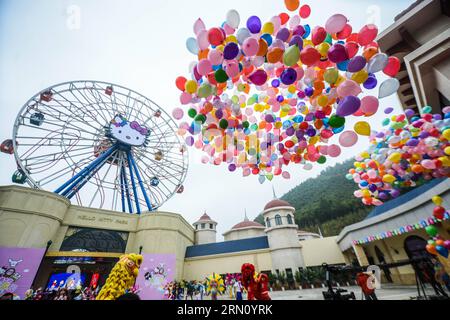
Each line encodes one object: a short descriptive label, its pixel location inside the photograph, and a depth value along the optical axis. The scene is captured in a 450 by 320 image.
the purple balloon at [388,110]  6.89
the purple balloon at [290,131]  4.88
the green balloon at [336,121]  4.06
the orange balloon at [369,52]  3.74
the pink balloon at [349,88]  3.66
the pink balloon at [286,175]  5.84
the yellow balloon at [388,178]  6.62
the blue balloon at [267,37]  3.99
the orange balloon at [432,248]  7.09
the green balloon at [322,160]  5.30
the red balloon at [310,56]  3.66
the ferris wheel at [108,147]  15.21
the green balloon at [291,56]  3.61
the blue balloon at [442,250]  6.73
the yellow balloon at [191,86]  4.29
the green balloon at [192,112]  4.86
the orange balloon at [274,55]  3.77
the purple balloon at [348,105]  3.63
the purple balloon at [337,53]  3.57
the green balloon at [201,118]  4.62
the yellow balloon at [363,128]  4.15
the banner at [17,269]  11.75
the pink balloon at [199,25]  4.00
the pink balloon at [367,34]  3.80
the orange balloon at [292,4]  4.05
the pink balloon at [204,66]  3.88
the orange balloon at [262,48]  3.82
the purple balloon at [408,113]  6.69
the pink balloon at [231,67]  3.89
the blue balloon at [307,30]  4.23
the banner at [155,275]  15.02
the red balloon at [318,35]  3.73
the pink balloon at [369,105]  3.78
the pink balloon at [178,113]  5.14
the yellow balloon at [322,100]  4.15
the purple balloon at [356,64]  3.62
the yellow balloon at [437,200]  7.68
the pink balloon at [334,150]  4.90
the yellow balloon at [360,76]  3.77
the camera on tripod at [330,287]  6.54
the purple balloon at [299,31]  4.00
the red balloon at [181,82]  4.49
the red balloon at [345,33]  3.93
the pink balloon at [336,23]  3.64
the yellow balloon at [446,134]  5.29
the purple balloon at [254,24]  3.83
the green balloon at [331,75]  3.82
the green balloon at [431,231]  7.72
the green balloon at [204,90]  4.11
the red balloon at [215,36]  3.82
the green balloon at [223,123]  4.72
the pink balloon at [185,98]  4.46
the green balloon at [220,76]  3.89
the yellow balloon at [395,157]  6.21
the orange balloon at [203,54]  4.15
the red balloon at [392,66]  3.95
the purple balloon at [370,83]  3.95
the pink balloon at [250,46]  3.67
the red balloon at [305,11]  4.19
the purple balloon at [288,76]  3.92
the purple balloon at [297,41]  3.79
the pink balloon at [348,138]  4.35
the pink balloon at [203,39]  3.91
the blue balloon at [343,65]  3.77
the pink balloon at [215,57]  3.79
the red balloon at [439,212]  7.44
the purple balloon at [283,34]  3.94
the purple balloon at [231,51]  3.69
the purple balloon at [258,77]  4.07
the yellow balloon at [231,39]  3.99
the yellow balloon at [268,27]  4.00
